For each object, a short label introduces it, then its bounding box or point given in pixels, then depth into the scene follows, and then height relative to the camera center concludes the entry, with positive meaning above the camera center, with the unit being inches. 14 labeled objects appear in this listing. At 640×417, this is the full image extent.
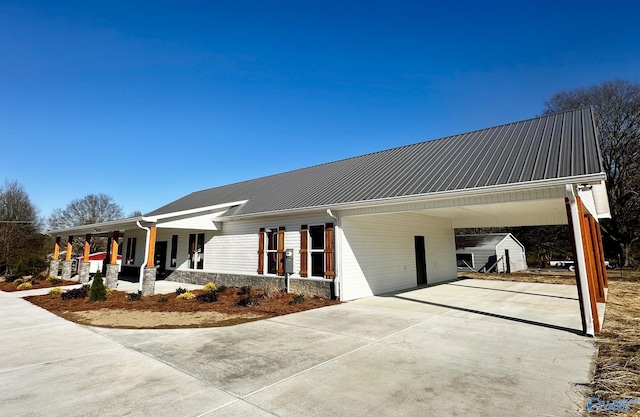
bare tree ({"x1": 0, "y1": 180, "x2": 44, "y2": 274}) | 856.9 +90.2
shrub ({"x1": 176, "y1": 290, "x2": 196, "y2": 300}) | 424.1 -63.6
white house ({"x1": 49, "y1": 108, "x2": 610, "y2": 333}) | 293.3 +46.7
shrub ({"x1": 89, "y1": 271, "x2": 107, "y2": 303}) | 397.7 -52.4
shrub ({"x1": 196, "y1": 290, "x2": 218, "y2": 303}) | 402.5 -63.2
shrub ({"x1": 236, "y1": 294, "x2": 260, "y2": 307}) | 372.6 -65.0
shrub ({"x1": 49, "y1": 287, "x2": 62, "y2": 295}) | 477.8 -60.9
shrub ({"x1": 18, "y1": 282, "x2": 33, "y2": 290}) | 567.2 -61.9
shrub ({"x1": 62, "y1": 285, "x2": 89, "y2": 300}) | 425.7 -58.9
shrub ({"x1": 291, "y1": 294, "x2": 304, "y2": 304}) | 387.2 -65.6
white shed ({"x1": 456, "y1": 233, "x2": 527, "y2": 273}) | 999.0 -26.9
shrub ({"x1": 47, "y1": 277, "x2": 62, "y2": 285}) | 625.3 -59.3
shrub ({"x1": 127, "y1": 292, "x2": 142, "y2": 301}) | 409.3 -62.0
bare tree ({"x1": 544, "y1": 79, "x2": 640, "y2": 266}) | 888.9 +283.3
